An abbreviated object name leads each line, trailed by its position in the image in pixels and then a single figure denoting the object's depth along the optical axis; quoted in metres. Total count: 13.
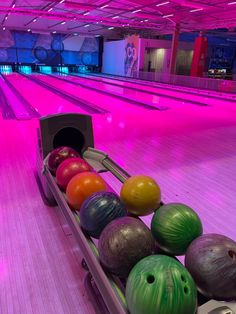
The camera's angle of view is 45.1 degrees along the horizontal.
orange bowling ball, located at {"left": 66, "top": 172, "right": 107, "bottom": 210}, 1.57
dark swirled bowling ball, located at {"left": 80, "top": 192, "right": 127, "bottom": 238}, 1.34
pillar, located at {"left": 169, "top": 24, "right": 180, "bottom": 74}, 11.96
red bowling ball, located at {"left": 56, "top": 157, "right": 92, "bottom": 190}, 1.79
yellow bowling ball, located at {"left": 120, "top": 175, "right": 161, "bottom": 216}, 1.52
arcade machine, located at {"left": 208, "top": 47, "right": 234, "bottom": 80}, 17.16
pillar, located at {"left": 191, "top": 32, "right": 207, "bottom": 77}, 11.32
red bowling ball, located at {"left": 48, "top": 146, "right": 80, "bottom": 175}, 2.00
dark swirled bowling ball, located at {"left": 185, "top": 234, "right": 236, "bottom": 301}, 1.01
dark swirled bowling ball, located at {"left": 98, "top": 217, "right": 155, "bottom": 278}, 1.11
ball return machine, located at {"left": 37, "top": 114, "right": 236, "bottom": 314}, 1.01
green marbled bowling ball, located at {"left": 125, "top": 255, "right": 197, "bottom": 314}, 0.88
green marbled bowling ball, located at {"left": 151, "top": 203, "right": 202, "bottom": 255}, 1.23
